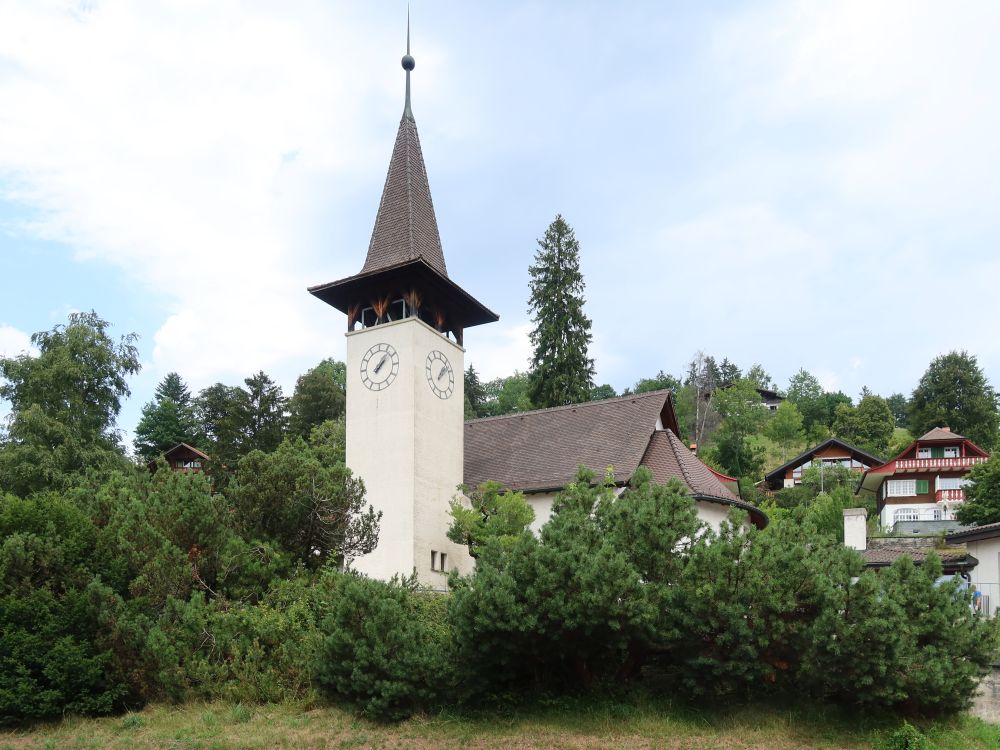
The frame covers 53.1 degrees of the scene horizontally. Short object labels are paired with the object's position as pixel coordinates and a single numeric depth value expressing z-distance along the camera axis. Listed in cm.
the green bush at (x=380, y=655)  1742
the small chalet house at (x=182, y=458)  6562
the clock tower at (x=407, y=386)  2722
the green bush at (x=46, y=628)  1888
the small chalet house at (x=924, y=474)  5166
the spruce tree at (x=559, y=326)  5119
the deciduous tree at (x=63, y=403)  3266
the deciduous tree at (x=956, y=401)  6312
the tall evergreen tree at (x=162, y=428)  6950
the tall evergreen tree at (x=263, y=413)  5141
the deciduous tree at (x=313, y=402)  5450
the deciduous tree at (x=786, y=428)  7831
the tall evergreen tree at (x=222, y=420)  5034
